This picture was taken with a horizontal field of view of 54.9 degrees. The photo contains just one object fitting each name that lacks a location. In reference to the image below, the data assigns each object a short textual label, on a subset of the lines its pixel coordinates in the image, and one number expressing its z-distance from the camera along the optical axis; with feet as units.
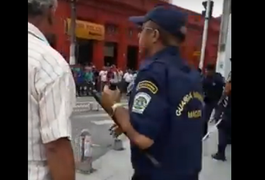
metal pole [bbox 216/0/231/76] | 20.57
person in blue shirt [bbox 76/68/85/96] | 37.38
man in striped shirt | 3.44
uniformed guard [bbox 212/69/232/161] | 14.12
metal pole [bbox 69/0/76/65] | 42.66
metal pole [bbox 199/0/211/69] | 27.55
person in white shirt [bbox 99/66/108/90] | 41.76
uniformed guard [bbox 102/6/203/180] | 4.31
